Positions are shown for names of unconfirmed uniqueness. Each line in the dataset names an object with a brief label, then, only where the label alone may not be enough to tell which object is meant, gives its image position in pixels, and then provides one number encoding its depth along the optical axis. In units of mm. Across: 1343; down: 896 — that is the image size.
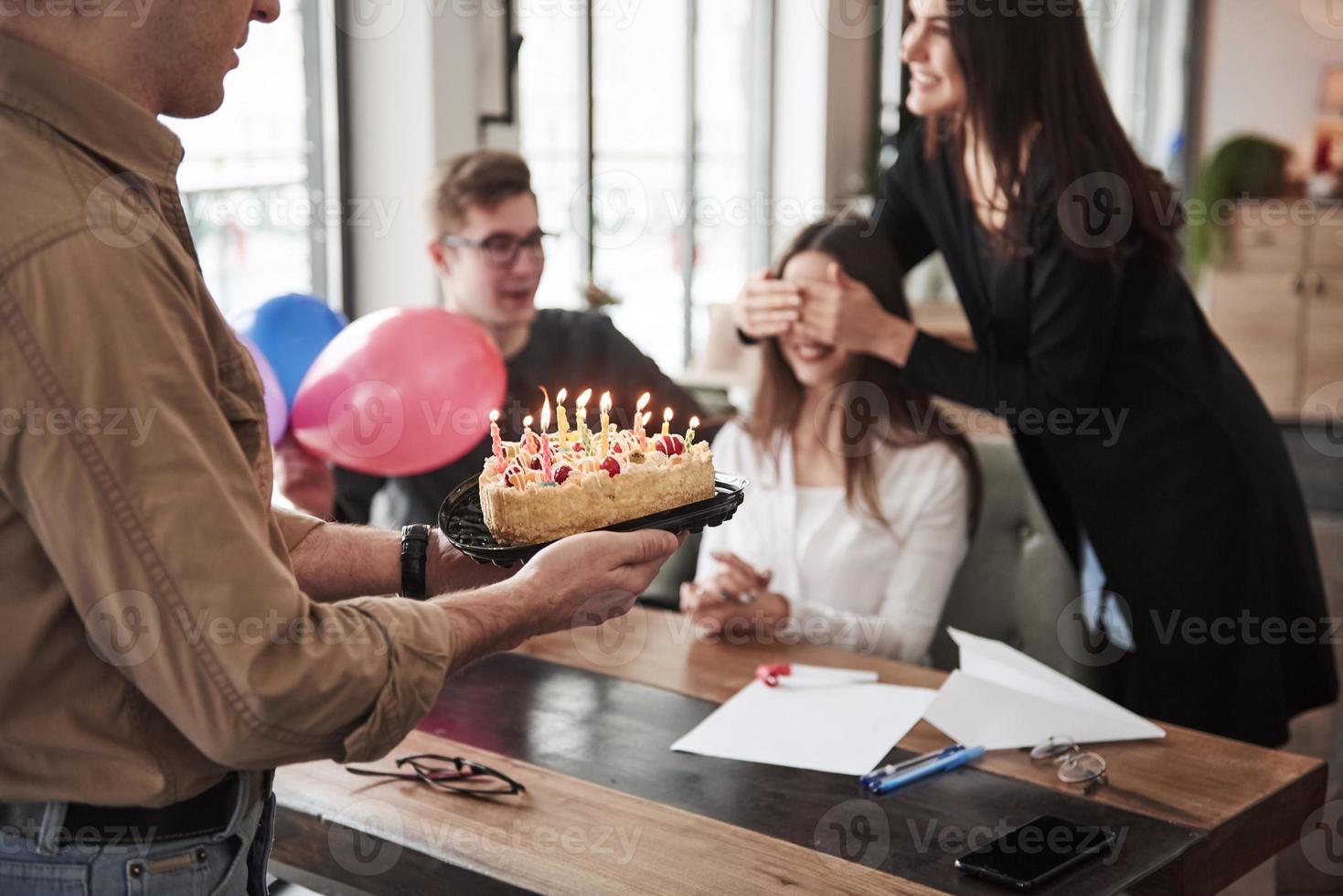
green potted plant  7273
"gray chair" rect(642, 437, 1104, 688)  2203
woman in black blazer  1997
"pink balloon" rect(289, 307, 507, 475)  2029
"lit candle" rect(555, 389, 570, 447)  1408
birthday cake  1282
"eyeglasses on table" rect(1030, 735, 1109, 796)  1388
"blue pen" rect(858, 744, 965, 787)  1385
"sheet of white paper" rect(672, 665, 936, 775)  1466
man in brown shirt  815
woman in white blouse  2107
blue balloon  2180
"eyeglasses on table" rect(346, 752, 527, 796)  1384
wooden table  1208
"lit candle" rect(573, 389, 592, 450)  1405
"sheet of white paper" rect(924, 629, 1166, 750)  1493
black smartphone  1173
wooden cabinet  6484
